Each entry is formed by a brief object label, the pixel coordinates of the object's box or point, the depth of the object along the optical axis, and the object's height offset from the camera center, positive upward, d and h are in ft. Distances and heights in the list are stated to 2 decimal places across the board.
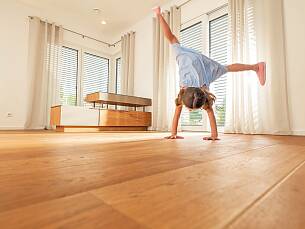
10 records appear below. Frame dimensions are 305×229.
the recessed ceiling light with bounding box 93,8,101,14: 15.42 +8.45
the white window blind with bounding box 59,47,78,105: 16.57 +3.88
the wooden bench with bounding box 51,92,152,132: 11.11 +0.49
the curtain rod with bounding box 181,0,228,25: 11.87 +6.83
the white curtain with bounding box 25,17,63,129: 14.46 +3.66
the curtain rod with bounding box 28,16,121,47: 16.87 +7.56
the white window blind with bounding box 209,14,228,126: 11.65 +4.35
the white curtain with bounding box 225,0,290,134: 9.01 +2.46
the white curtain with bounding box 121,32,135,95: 17.12 +5.14
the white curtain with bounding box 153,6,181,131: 13.15 +3.17
